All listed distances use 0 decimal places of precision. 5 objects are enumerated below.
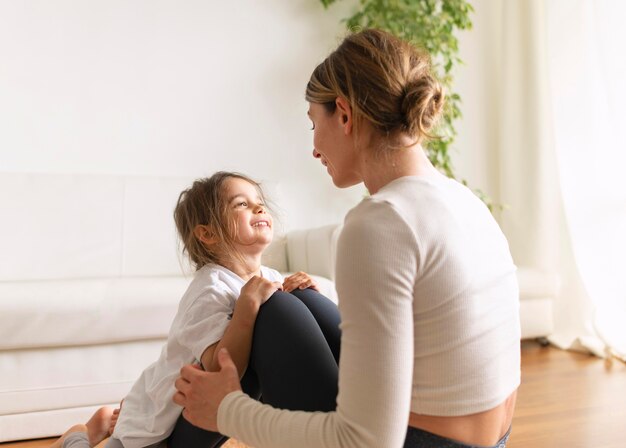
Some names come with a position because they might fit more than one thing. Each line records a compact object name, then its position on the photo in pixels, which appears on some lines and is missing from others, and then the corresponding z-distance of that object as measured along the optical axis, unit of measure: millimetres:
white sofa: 2055
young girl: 1085
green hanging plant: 3568
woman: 822
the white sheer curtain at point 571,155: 3229
